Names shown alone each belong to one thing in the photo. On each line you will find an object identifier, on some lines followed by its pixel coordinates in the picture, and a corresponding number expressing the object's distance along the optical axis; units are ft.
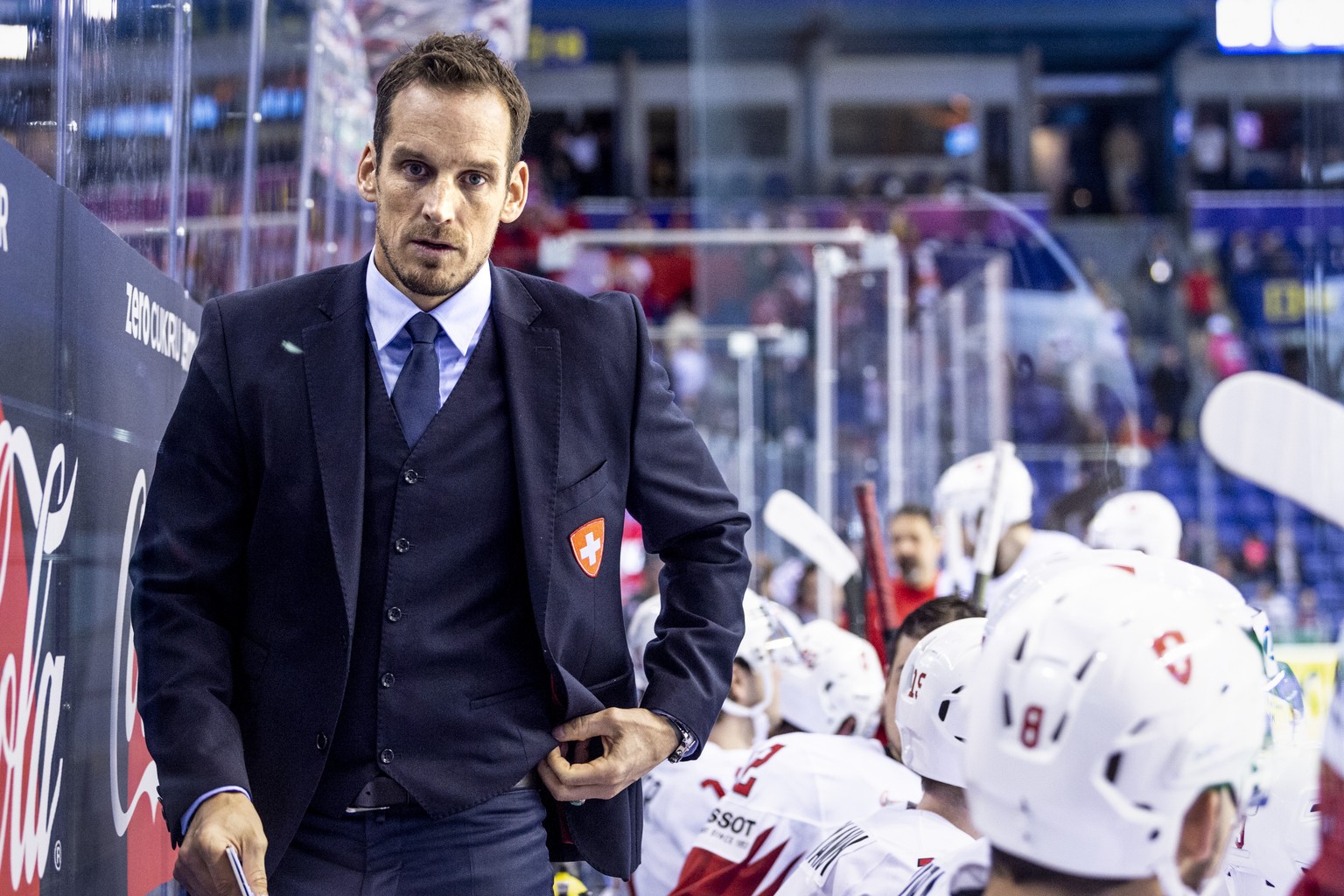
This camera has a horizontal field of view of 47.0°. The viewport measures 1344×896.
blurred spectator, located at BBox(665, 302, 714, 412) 29.30
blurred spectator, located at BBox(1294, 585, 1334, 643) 30.01
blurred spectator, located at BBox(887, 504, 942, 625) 19.72
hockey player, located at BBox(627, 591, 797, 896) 11.26
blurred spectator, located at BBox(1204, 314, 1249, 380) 40.40
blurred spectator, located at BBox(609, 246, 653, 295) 34.17
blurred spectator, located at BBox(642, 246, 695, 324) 34.47
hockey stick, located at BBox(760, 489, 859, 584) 17.02
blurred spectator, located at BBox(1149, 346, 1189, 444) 40.32
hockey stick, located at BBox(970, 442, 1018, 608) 13.62
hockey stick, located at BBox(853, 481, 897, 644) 13.78
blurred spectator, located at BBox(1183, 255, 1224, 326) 45.24
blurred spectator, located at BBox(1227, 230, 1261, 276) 46.29
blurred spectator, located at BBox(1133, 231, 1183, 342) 43.06
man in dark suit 5.45
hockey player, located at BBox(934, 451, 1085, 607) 17.98
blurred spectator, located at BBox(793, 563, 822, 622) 24.13
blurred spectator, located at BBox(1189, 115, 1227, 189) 56.13
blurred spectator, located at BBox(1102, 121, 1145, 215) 56.13
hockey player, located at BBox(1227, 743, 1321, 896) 7.47
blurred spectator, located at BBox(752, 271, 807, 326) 27.09
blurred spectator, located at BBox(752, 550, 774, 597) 25.96
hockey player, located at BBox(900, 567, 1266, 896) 4.23
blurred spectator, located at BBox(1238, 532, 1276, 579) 32.58
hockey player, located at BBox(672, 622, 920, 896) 9.14
